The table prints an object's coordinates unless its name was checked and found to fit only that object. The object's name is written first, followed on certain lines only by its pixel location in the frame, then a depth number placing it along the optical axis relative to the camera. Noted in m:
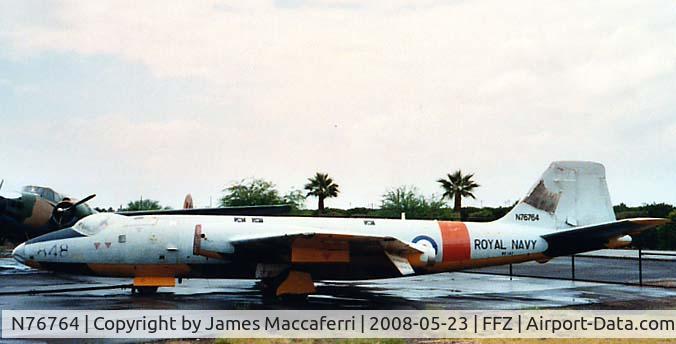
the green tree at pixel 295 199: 66.62
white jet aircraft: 19.55
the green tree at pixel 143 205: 67.69
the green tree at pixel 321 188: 73.69
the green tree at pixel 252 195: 62.59
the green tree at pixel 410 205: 54.28
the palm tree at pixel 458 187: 67.62
